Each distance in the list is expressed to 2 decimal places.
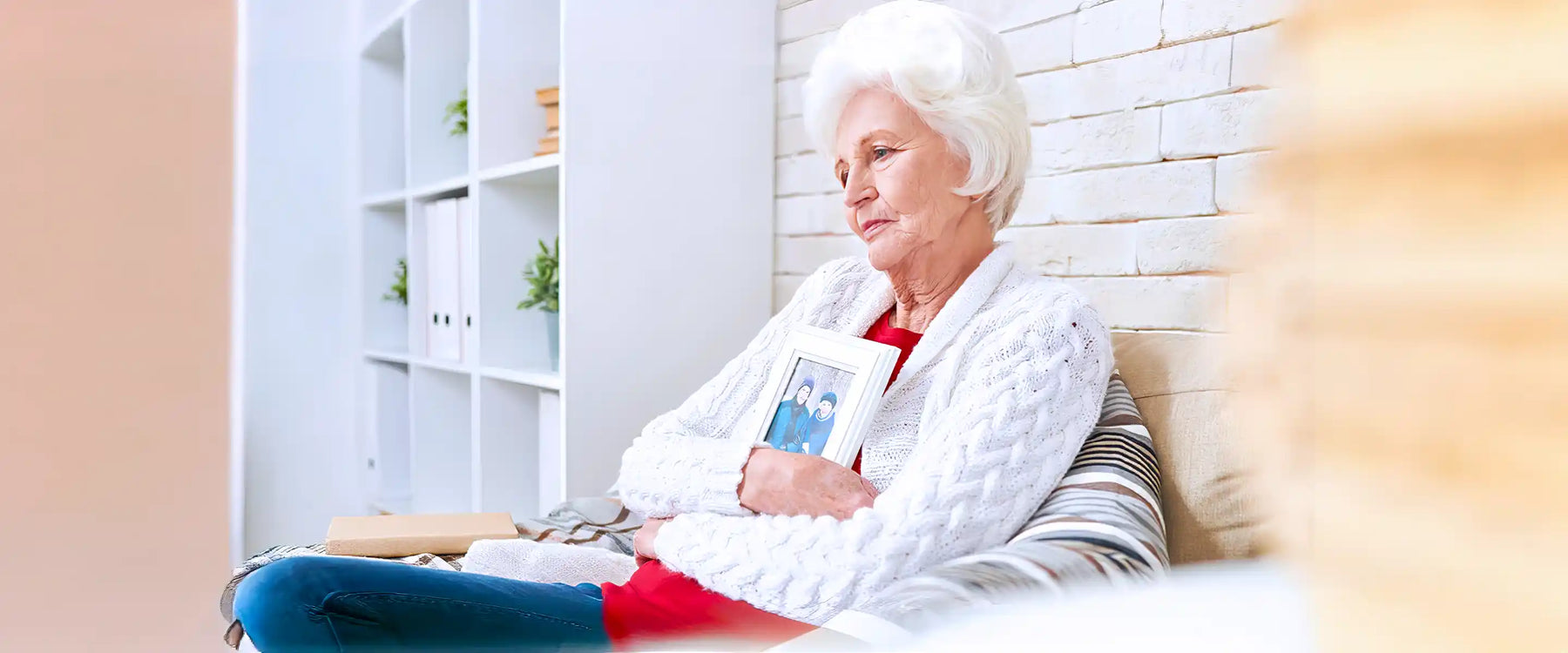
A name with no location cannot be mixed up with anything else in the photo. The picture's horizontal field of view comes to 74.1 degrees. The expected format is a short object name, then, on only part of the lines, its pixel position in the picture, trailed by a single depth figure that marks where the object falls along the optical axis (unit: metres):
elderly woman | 0.70
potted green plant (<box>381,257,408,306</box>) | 2.17
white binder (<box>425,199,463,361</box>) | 1.74
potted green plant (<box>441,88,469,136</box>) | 1.87
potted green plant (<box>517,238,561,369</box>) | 1.45
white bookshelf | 1.37
